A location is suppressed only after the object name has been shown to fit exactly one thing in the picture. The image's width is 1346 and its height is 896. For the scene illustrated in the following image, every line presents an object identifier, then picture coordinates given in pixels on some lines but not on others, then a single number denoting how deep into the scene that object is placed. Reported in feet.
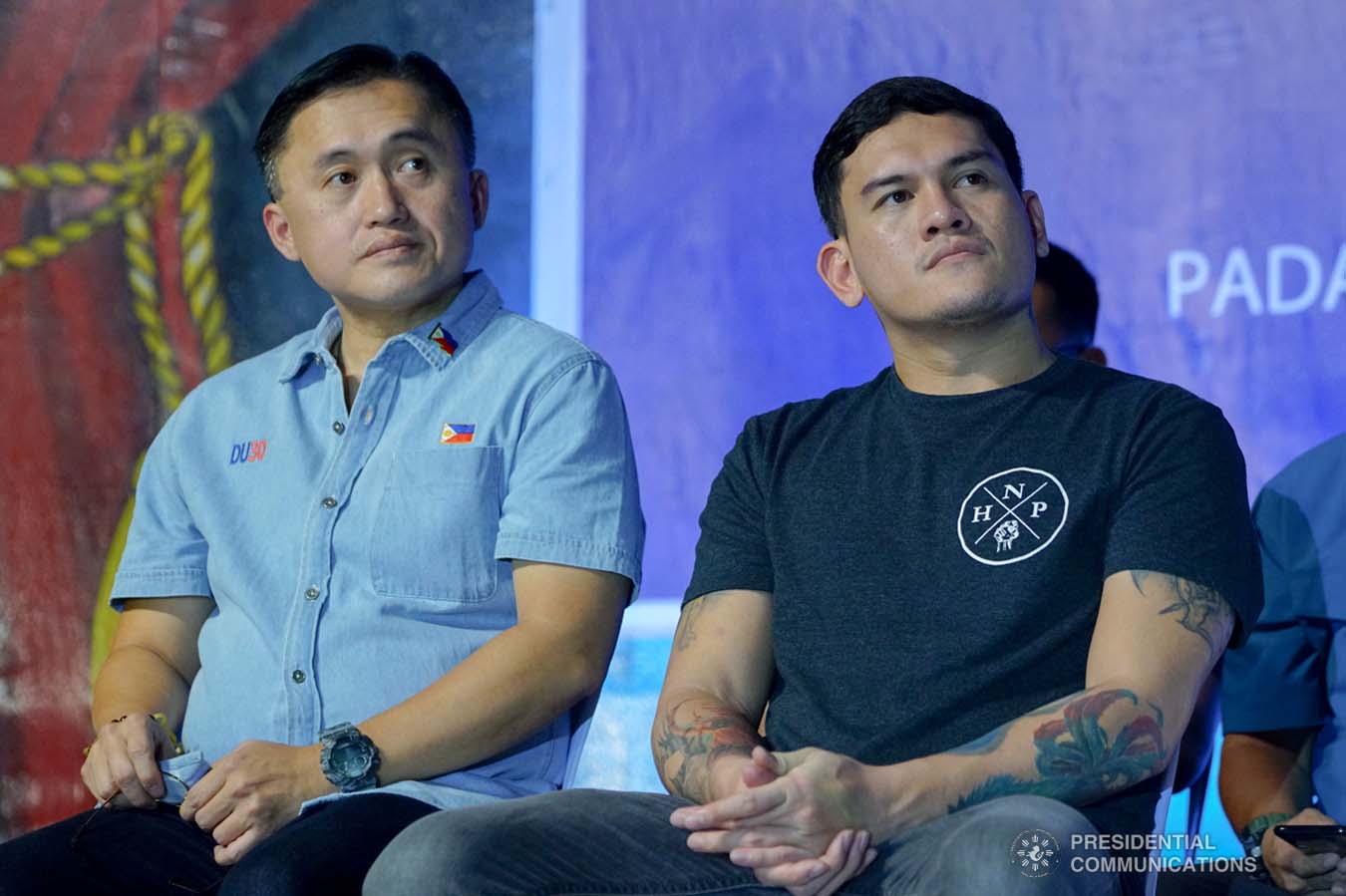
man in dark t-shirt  10.33
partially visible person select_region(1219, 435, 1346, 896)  14.42
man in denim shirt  12.72
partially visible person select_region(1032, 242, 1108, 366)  18.43
